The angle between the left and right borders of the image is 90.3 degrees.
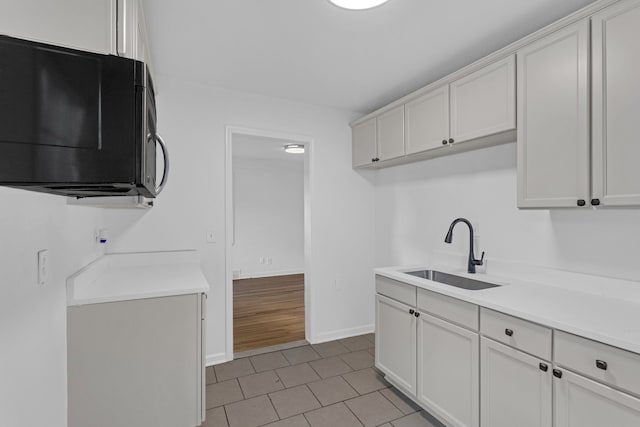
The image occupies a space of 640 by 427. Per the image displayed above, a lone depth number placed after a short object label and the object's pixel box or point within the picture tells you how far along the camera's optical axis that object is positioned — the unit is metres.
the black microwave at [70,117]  0.56
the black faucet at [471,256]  2.33
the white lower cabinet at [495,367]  1.20
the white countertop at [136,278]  1.61
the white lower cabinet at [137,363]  1.55
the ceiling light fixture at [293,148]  4.59
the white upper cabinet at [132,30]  1.06
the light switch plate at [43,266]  1.22
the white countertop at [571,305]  1.23
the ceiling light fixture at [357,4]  1.56
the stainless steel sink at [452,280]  2.22
